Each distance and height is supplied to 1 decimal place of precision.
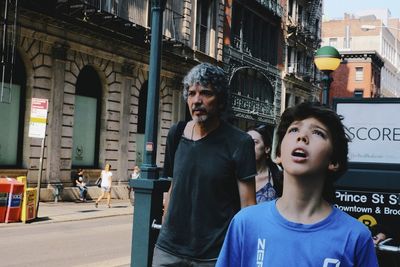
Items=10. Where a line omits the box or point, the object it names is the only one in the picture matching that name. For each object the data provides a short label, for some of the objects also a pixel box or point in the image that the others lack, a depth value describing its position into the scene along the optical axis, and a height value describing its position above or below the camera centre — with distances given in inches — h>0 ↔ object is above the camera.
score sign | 241.6 +19.1
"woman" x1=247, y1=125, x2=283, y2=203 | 199.6 +2.2
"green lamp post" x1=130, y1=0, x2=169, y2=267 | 210.4 -7.2
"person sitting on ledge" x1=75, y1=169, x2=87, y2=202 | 912.8 -38.7
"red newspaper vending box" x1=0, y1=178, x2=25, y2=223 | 633.6 -43.4
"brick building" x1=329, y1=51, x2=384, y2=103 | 2822.3 +492.1
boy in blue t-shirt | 83.5 -6.8
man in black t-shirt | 145.4 -3.0
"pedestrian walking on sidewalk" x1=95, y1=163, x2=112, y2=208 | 880.9 -26.2
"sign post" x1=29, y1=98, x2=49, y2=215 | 655.1 +48.2
